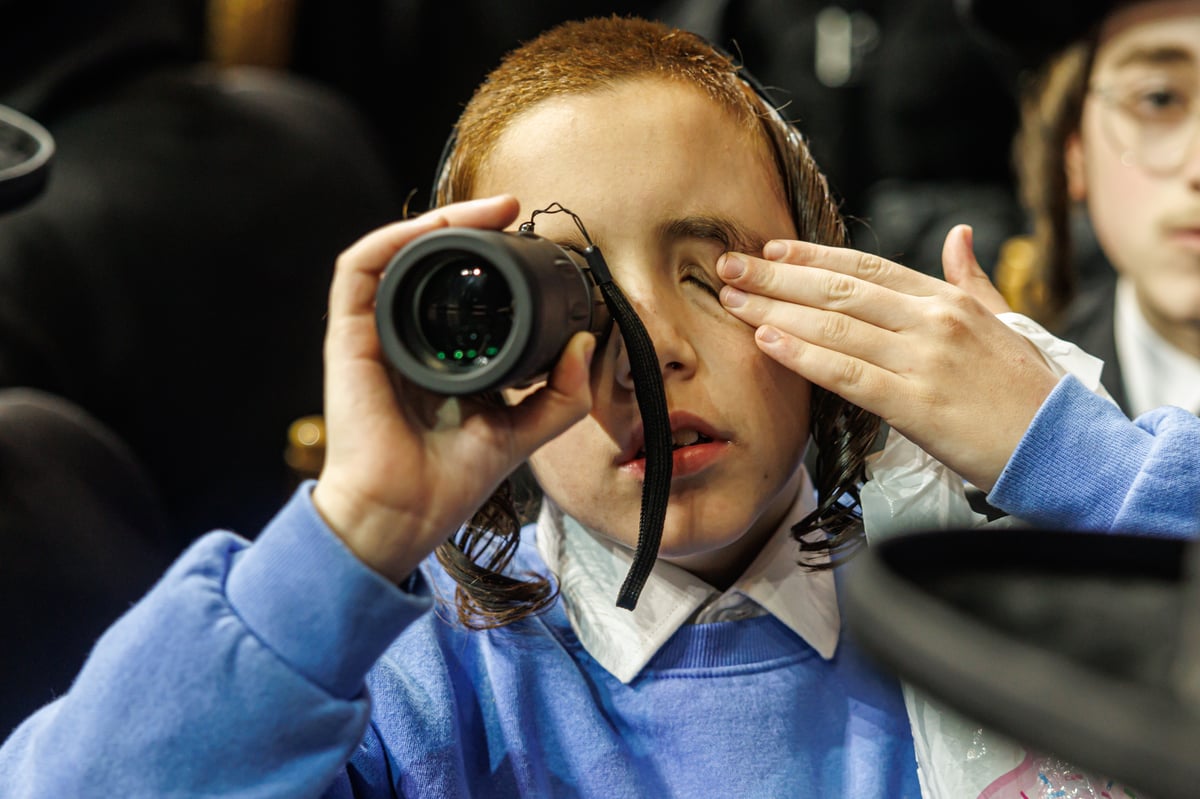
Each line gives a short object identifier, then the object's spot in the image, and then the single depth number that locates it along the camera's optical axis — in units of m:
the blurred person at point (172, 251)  2.81
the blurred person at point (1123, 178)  2.77
